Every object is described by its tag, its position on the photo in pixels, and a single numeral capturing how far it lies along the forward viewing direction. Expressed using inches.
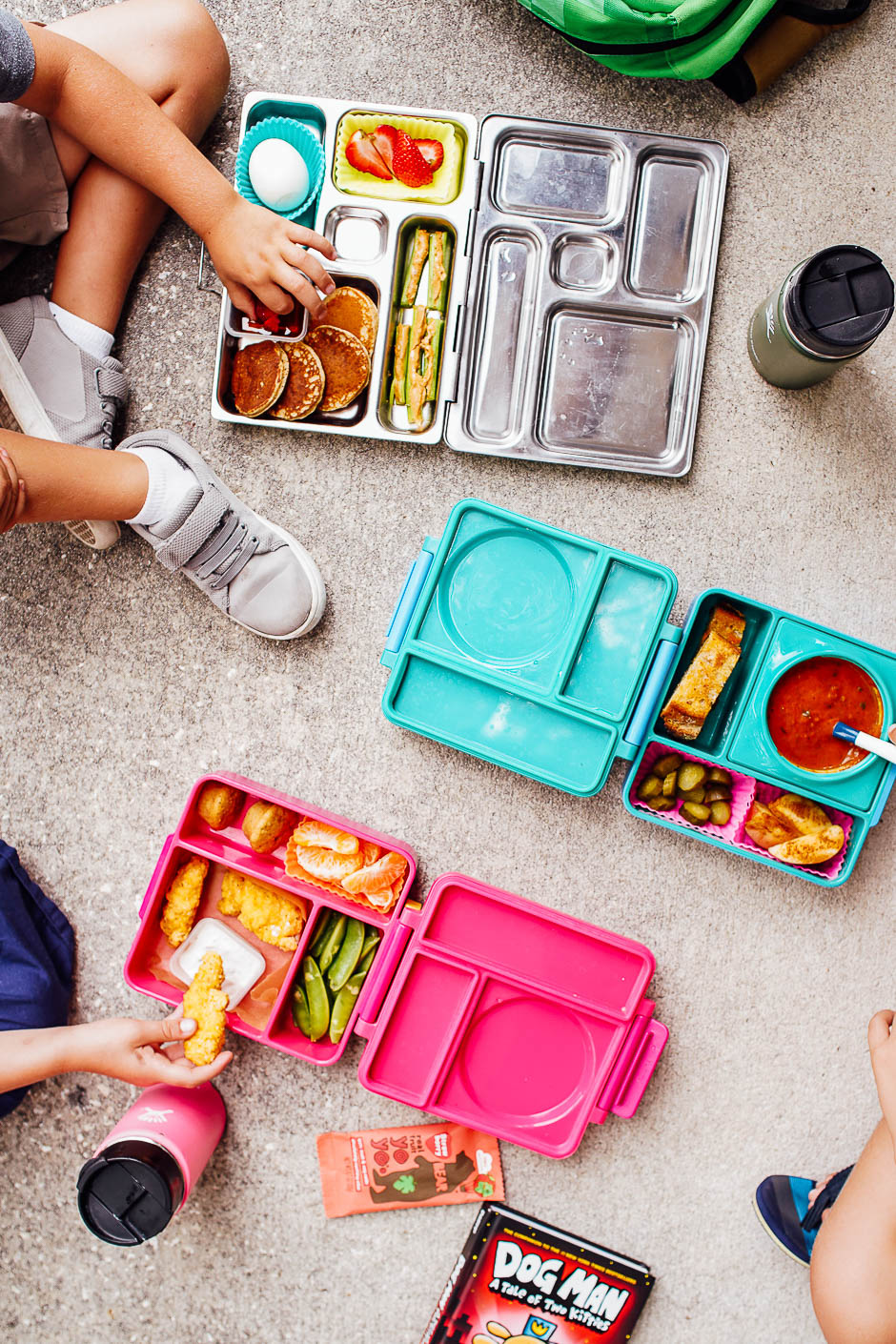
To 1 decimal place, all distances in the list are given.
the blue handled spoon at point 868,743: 37.8
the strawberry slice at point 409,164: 43.7
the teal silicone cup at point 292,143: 43.7
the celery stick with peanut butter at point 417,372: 44.6
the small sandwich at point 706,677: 39.8
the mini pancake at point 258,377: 43.8
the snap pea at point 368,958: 43.7
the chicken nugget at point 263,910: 42.9
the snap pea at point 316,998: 43.1
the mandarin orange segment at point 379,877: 42.5
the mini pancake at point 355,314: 44.5
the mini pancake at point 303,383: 43.9
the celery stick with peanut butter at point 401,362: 45.0
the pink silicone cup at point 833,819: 42.0
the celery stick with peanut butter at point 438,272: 44.8
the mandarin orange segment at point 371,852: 44.3
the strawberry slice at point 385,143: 44.6
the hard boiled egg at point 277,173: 42.7
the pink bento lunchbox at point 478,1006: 42.1
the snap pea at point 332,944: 43.3
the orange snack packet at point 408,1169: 46.1
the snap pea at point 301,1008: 43.6
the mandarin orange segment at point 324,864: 42.8
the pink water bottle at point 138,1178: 39.8
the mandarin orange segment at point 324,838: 43.0
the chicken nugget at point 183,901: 43.1
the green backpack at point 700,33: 41.9
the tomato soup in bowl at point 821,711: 39.6
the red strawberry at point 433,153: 44.7
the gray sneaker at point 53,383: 42.9
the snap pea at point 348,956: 43.3
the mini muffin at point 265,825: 42.9
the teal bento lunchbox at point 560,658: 39.7
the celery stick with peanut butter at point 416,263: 44.7
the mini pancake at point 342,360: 44.3
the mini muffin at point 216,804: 43.5
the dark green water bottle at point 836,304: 39.1
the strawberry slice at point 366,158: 44.2
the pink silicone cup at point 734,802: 42.1
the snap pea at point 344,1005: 43.3
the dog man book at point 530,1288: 45.0
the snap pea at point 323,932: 43.5
